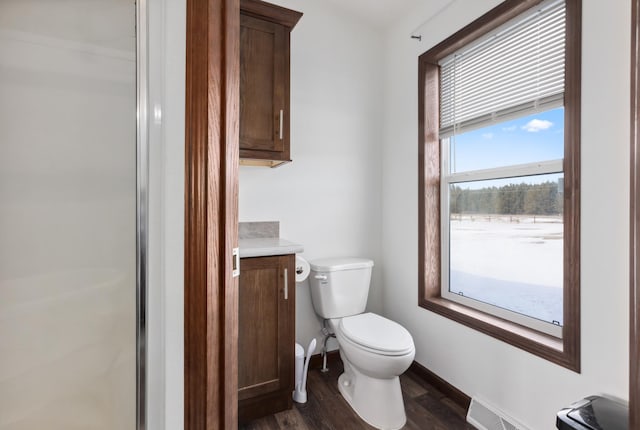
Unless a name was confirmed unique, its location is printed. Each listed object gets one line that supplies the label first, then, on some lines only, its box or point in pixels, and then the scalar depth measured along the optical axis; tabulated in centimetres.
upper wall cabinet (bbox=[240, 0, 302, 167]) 157
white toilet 148
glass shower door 81
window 124
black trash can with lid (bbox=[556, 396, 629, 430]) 96
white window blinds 134
